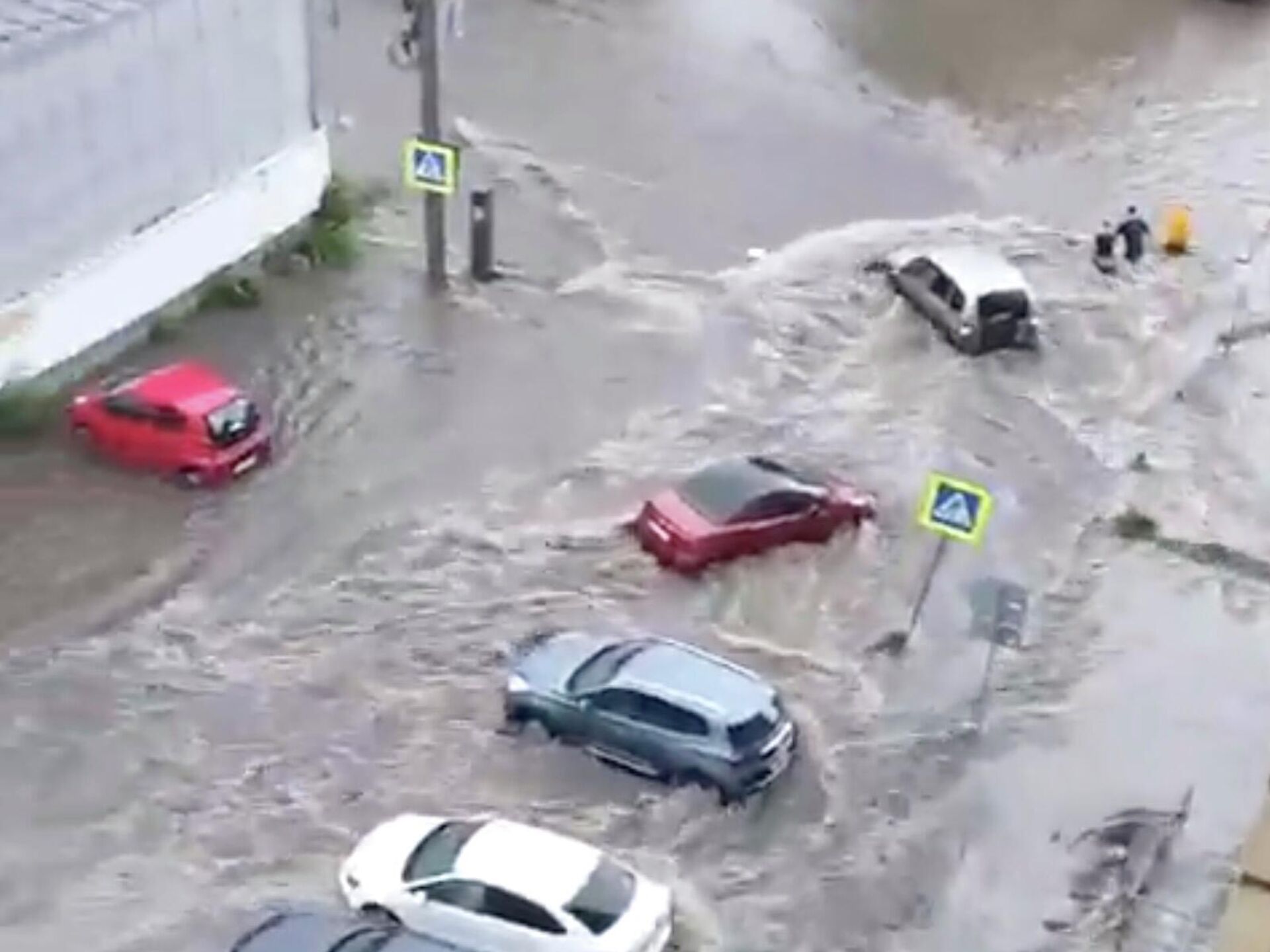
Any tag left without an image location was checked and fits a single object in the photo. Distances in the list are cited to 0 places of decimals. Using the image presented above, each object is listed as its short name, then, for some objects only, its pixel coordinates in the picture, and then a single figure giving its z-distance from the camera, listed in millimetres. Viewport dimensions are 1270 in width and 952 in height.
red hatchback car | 24391
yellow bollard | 31938
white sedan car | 17891
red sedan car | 23734
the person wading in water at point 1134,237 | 31641
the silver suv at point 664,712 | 20234
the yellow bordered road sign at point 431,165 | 27438
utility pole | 27719
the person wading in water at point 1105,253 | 31375
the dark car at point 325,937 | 17328
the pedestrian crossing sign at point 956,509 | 20172
